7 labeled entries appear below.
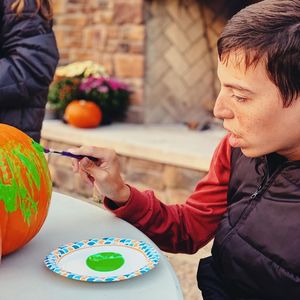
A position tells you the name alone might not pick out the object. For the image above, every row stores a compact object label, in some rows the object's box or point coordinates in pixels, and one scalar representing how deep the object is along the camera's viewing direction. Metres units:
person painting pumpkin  0.96
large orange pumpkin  0.91
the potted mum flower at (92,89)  4.02
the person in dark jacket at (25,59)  1.71
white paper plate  0.86
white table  0.82
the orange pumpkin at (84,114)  3.94
